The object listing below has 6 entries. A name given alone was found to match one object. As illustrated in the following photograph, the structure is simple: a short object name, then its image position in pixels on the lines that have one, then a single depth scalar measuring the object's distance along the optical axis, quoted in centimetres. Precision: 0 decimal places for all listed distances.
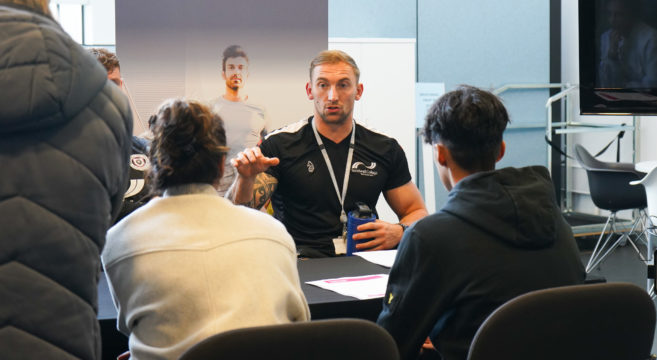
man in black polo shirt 299
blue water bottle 255
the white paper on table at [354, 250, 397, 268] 245
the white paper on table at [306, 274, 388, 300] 205
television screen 420
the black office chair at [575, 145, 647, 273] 537
